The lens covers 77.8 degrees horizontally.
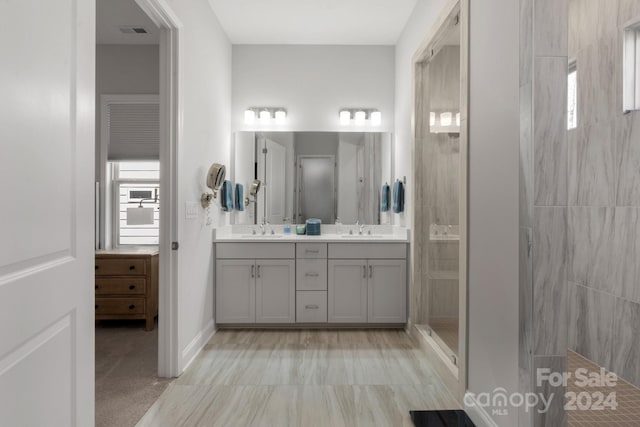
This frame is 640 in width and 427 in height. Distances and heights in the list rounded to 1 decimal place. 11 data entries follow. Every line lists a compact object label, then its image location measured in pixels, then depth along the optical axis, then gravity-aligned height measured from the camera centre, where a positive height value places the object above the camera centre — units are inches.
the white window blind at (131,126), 158.1 +32.7
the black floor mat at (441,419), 79.0 -42.8
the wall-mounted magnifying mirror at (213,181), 124.1 +8.8
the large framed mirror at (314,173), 163.8 +14.8
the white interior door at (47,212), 41.5 -0.6
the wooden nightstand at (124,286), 139.9 -27.8
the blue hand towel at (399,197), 146.8 +4.6
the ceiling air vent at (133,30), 141.6 +64.4
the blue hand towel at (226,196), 149.0 +4.6
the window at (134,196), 160.6 +4.7
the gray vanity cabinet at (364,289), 141.8 -28.6
